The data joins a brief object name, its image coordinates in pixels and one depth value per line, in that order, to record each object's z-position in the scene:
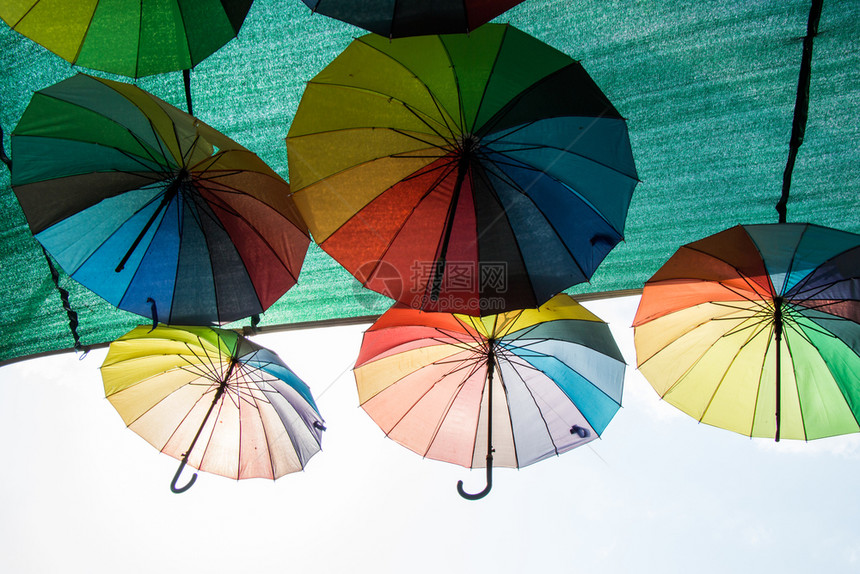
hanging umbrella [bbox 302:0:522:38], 1.81
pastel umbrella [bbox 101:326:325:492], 3.23
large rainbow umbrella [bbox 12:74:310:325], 2.31
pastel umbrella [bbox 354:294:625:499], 3.06
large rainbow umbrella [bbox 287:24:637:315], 2.33
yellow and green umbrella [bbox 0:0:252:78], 2.36
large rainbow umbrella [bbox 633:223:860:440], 2.63
